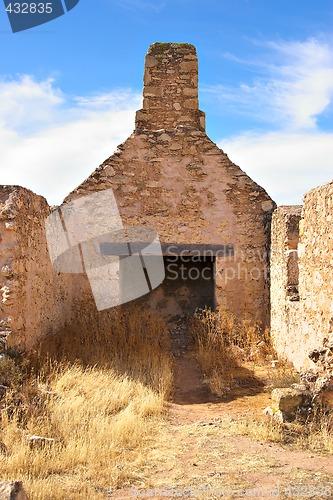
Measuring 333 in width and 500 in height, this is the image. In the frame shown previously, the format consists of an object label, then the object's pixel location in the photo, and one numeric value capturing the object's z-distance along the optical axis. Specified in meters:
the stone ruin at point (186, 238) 6.14
